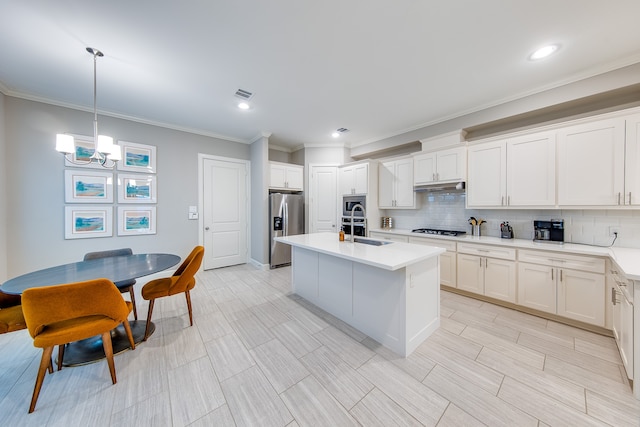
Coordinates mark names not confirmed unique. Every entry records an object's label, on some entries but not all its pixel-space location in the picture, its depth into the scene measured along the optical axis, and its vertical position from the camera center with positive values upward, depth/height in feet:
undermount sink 8.80 -1.21
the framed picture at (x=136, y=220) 11.55 -0.40
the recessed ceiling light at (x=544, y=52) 6.64 +5.04
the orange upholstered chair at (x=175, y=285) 7.29 -2.53
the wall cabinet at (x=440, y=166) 10.96 +2.48
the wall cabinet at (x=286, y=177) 15.58 +2.67
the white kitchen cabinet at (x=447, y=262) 10.57 -2.47
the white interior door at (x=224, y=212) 14.58 +0.05
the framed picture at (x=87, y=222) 10.26 -0.43
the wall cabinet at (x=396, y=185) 13.33 +1.80
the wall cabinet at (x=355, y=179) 14.43 +2.33
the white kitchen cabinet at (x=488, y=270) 8.94 -2.54
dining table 5.72 -1.77
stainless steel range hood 11.02 +1.40
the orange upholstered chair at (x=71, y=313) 4.56 -2.29
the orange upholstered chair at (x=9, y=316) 5.30 -2.63
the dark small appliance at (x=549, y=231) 8.96 -0.78
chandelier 6.53 +2.17
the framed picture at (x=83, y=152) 10.33 +2.94
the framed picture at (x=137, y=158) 11.60 +3.06
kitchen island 6.32 -2.56
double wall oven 14.68 -0.17
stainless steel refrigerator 15.07 -0.61
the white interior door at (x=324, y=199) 16.12 +1.03
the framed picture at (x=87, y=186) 10.21 +1.30
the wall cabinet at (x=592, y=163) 7.39 +1.76
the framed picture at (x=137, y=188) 11.54 +1.34
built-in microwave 14.74 +0.68
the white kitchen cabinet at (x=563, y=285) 7.27 -2.60
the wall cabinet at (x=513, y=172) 8.73 +1.76
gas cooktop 11.53 -1.06
